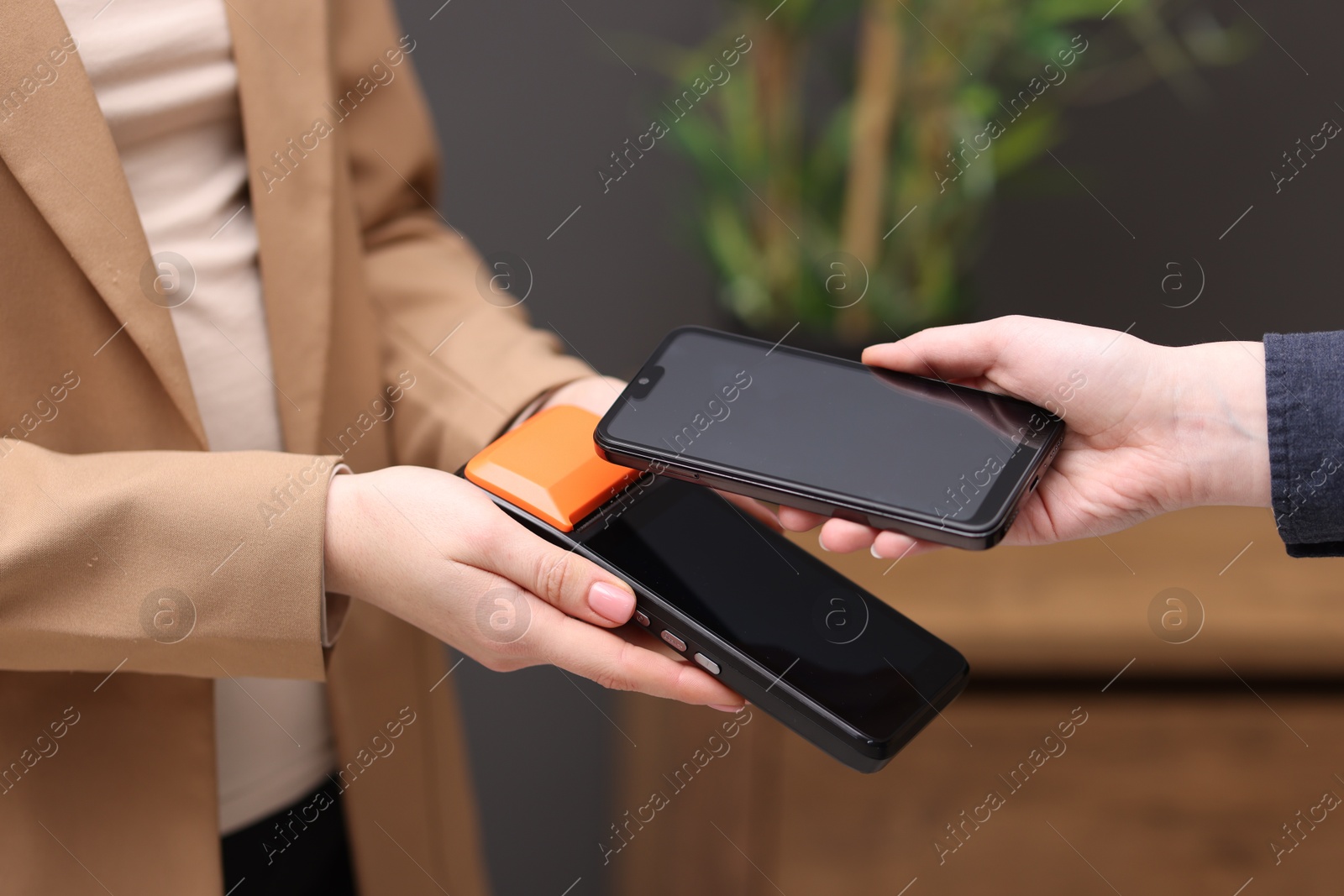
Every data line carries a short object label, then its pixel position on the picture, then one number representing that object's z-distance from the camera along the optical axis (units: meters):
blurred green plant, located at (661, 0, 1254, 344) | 1.47
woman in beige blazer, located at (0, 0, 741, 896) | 1.11
